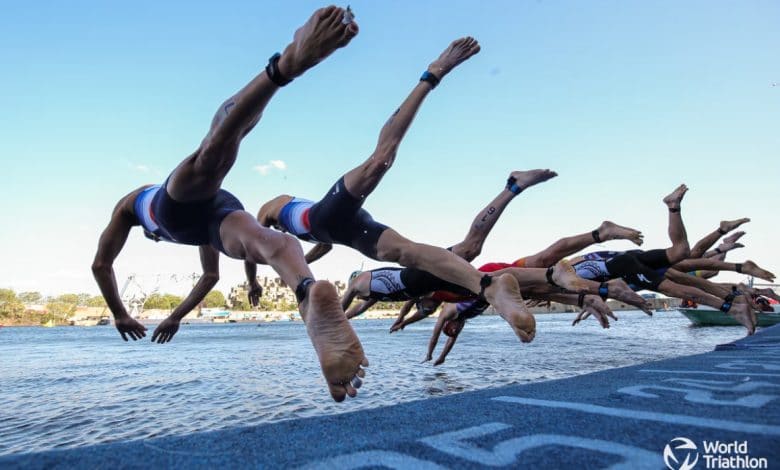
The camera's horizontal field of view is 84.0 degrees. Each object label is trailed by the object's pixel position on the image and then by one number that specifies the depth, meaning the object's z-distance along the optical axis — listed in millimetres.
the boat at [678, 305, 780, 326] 18531
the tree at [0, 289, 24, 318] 79312
